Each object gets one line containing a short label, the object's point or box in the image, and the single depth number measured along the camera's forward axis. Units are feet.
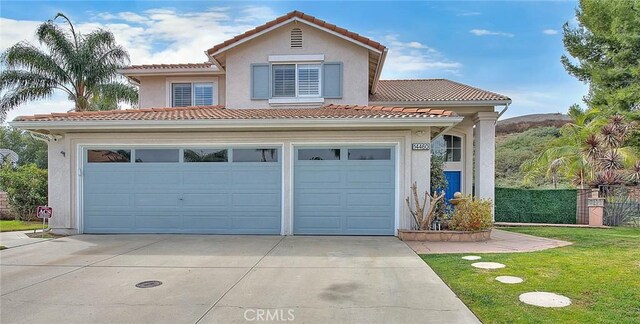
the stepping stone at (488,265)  24.41
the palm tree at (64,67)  70.64
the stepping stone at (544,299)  17.43
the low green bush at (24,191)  53.16
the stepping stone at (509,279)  21.11
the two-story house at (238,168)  36.40
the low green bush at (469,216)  35.37
